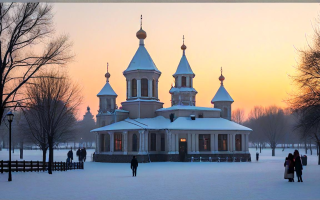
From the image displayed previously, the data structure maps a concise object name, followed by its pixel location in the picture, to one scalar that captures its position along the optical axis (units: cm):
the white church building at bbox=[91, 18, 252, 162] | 4969
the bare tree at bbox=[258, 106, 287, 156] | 7471
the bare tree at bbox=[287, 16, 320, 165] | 2980
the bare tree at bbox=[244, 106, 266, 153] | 10025
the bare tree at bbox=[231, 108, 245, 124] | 14027
